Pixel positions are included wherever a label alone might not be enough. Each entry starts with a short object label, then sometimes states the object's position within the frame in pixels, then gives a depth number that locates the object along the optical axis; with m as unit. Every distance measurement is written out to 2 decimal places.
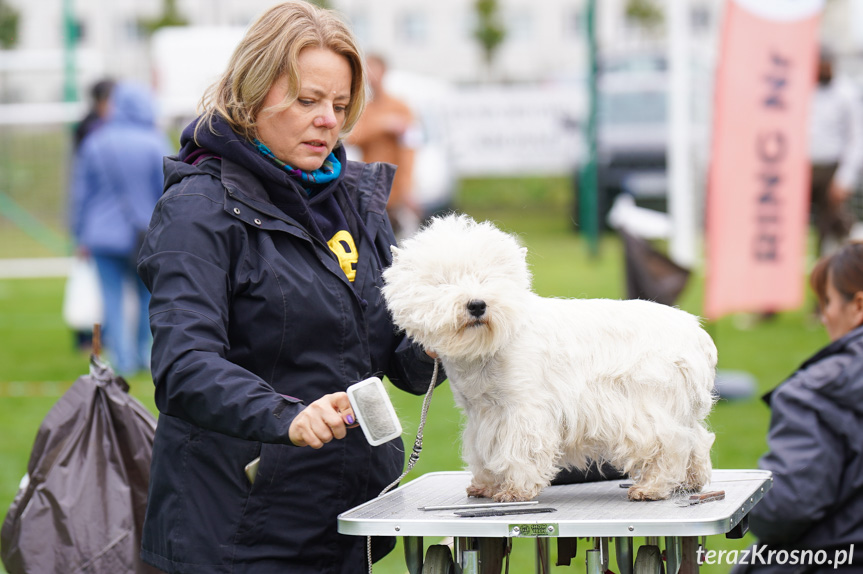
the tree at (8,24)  33.72
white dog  4.87
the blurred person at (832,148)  20.64
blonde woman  4.78
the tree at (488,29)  66.44
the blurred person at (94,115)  18.86
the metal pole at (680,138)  17.02
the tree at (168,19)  62.62
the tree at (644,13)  65.87
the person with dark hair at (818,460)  6.42
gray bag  5.72
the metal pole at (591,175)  29.55
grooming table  4.52
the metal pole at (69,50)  27.41
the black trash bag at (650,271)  13.11
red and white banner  12.33
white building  68.12
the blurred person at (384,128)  19.50
